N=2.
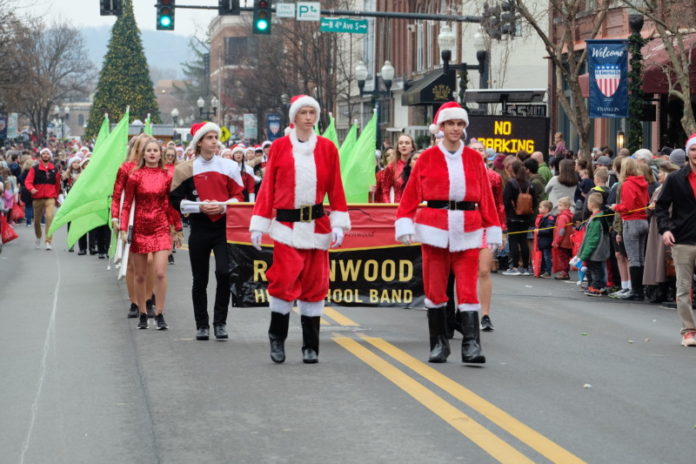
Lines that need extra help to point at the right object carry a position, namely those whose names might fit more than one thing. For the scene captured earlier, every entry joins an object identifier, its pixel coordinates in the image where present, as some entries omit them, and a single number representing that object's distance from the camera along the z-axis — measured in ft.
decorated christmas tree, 361.10
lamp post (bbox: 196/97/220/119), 245.78
